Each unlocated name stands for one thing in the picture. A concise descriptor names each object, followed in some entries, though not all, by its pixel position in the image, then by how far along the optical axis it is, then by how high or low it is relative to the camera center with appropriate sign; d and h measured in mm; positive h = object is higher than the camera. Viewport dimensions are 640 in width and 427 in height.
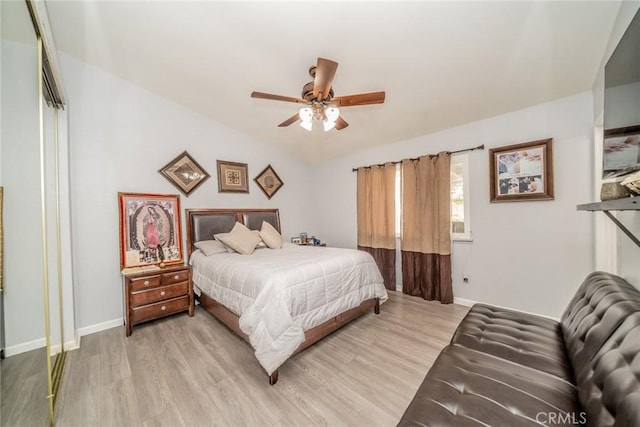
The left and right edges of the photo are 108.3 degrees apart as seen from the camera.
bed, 1871 -789
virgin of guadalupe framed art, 2891 -210
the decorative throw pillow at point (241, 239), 3240 -395
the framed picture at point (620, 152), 1075 +274
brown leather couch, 810 -840
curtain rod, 3029 +797
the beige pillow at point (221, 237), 3303 -377
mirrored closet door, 1400 -73
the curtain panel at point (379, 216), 3879 -116
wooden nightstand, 2588 -955
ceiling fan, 2059 +1014
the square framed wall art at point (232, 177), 3869 +605
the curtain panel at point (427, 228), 3264 -279
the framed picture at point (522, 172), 2602 +428
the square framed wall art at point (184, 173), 3325 +597
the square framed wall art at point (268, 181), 4396 +594
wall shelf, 870 +2
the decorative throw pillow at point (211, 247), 3133 -477
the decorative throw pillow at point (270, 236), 3631 -395
